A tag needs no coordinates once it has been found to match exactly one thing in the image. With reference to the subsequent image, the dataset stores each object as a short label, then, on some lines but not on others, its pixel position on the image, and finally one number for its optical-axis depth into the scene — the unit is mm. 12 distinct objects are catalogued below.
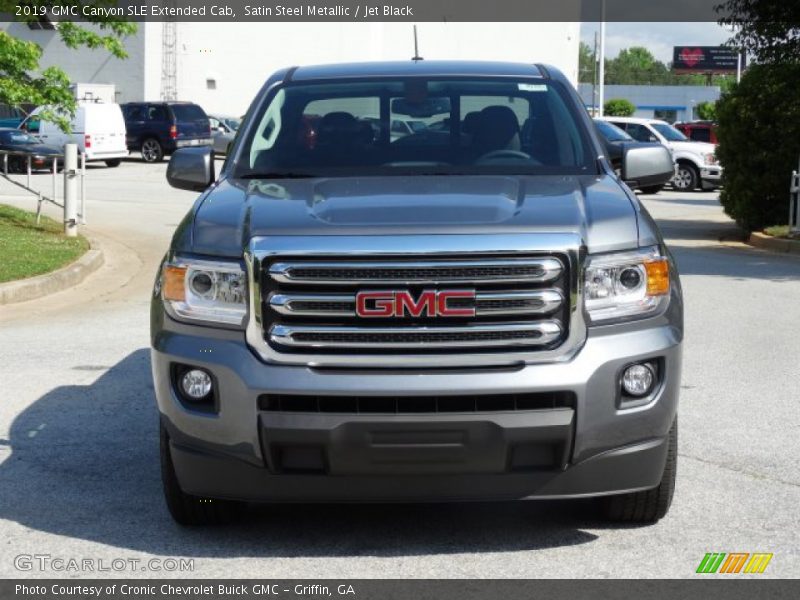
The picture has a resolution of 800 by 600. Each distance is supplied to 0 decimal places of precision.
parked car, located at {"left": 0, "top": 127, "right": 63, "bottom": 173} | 34131
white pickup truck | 31672
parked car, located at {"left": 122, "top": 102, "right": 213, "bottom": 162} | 41406
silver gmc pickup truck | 4980
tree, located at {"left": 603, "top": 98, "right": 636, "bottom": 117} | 92188
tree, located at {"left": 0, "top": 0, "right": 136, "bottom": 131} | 18219
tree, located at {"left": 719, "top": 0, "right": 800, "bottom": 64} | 19203
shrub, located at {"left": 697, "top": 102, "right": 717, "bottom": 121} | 77775
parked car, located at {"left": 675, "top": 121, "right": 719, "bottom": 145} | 35094
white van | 36750
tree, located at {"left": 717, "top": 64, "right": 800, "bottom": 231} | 19453
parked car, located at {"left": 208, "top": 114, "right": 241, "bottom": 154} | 45100
